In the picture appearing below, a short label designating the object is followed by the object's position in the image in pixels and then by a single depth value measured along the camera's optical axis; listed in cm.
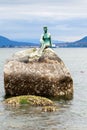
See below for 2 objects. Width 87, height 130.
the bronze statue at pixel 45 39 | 1860
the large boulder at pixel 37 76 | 1724
